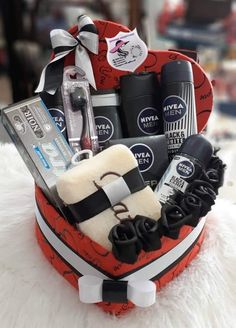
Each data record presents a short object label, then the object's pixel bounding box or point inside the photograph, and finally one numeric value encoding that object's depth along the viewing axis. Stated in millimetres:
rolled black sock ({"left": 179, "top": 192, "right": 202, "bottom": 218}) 325
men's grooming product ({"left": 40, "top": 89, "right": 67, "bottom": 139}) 433
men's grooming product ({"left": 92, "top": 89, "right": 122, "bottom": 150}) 449
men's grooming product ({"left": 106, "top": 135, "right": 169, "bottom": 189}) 409
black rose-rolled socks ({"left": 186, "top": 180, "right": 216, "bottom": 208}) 339
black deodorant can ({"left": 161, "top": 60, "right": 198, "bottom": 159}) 423
